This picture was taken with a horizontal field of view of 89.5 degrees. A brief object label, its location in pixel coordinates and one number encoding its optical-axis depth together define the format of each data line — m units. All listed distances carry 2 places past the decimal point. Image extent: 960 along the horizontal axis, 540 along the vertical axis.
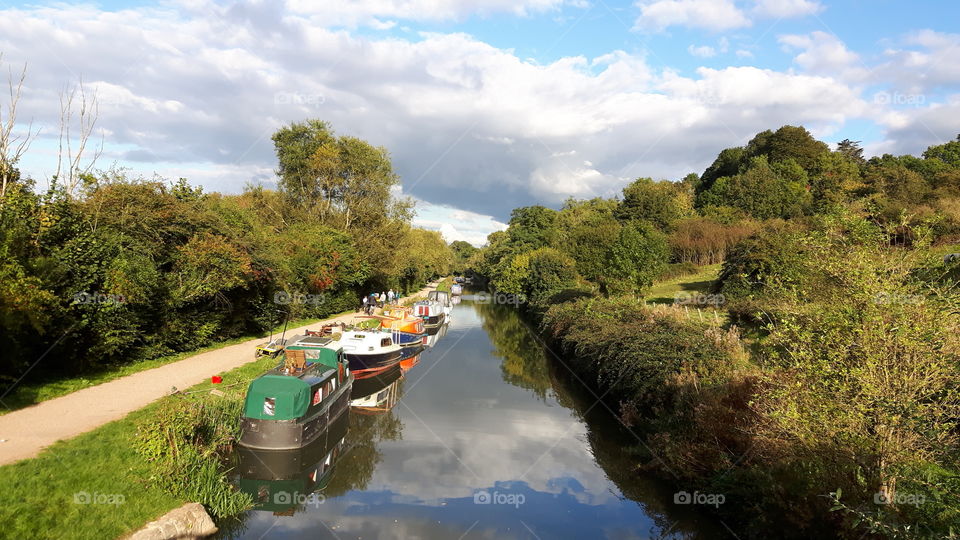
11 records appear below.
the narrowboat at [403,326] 29.91
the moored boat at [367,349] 22.52
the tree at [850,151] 80.46
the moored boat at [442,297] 50.60
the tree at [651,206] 63.31
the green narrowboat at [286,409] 13.28
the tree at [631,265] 29.64
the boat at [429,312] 39.53
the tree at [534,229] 64.19
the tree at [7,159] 15.07
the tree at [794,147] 68.06
